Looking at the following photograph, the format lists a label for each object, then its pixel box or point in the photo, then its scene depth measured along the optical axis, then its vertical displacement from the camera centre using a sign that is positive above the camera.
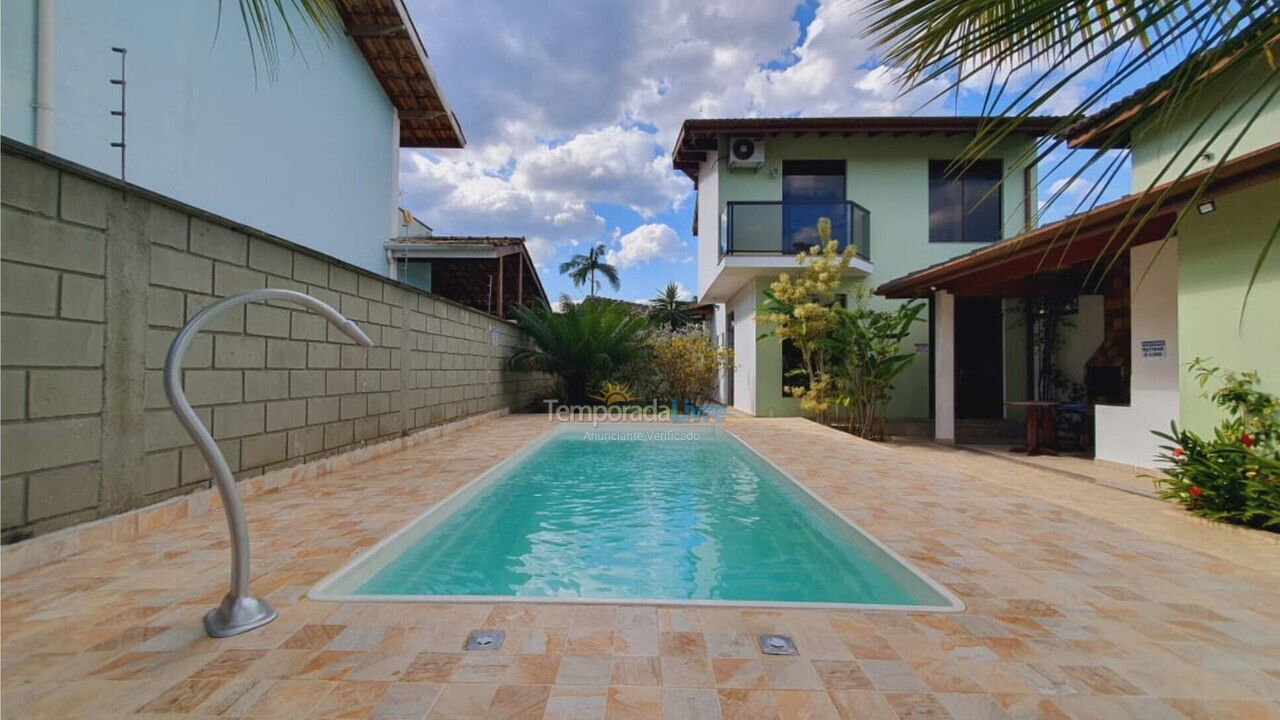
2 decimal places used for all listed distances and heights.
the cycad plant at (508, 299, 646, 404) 12.74 +0.64
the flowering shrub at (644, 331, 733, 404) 13.42 +0.12
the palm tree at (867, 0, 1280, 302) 1.21 +0.79
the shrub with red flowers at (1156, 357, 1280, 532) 4.26 -0.70
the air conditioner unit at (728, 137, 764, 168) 12.91 +5.03
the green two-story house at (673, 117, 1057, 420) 11.85 +3.52
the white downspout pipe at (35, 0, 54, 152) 4.70 +2.43
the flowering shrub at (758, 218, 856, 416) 10.41 +1.14
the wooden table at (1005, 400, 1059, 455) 8.79 -0.84
